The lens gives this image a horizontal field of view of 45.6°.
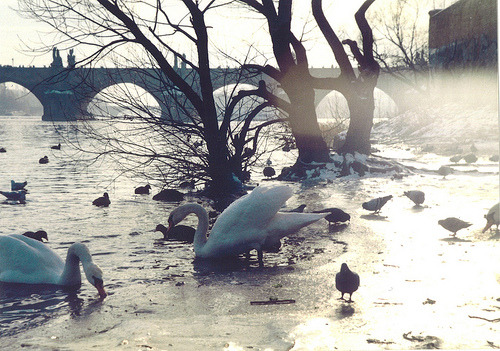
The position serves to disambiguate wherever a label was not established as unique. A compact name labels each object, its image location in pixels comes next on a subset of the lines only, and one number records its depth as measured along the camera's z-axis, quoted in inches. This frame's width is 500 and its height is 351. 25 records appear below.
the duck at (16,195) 506.0
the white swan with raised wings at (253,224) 275.6
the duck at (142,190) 552.4
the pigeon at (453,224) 319.9
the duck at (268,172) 649.6
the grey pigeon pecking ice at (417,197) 435.5
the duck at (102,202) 486.3
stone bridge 3184.1
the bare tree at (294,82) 605.9
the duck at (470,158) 718.5
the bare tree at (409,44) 1384.1
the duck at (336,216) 368.5
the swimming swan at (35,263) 244.2
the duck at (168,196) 515.2
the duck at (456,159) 736.3
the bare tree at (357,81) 692.7
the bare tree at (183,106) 420.8
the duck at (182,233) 340.2
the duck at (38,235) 331.0
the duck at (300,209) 359.6
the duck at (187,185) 496.2
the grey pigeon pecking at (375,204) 403.2
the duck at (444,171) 618.5
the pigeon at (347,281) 209.2
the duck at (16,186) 552.5
